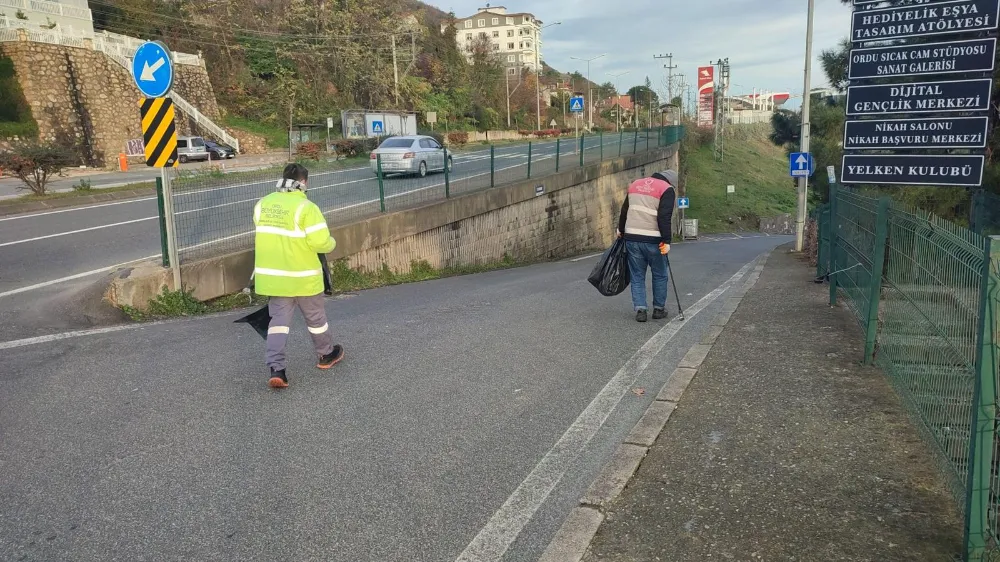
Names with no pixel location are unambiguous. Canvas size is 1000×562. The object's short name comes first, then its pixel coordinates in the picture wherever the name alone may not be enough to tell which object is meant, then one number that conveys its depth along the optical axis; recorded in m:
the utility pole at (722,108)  65.00
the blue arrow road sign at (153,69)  7.88
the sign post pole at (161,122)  7.90
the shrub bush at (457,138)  53.19
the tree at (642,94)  110.87
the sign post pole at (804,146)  23.70
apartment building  142.62
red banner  71.50
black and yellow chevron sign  8.23
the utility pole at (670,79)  75.06
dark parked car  40.05
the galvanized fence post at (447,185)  15.19
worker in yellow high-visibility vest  5.40
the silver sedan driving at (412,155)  19.66
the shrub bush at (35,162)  17.25
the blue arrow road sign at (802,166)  23.33
